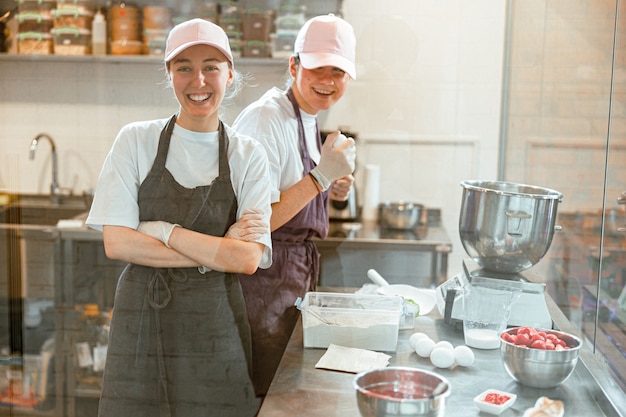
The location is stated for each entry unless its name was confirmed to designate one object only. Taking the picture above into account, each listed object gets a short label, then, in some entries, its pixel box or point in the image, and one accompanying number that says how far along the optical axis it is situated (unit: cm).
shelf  187
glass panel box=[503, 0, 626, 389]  176
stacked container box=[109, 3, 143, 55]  199
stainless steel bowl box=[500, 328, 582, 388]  150
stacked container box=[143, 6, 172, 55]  191
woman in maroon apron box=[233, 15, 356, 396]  186
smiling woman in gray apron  176
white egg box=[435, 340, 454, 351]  167
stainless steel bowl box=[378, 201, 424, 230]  252
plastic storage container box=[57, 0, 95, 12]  203
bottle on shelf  201
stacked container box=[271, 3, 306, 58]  194
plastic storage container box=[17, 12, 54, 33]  204
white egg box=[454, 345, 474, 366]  165
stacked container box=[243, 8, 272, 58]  190
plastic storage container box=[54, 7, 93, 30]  203
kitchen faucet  211
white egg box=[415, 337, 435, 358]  168
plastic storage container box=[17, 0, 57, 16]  205
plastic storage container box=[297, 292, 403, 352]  171
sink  219
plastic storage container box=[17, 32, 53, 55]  203
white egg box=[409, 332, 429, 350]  172
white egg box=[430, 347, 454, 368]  163
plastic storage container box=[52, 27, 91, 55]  201
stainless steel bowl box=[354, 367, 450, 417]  127
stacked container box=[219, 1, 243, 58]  186
